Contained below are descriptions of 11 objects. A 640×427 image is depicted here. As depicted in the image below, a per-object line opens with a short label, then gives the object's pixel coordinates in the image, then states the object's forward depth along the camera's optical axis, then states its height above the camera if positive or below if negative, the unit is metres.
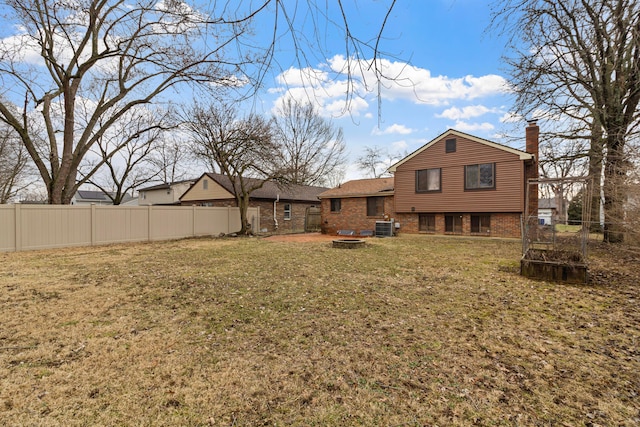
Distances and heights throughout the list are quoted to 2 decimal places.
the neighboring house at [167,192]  32.22 +2.28
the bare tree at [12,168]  21.50 +3.59
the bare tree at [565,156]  13.27 +2.60
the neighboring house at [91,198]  42.65 +2.14
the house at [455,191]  14.61 +1.18
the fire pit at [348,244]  11.89 -1.24
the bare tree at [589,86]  8.07 +4.49
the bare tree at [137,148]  17.53 +4.67
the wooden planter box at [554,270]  6.28 -1.24
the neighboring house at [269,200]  22.02 +0.94
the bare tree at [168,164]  26.33 +5.04
